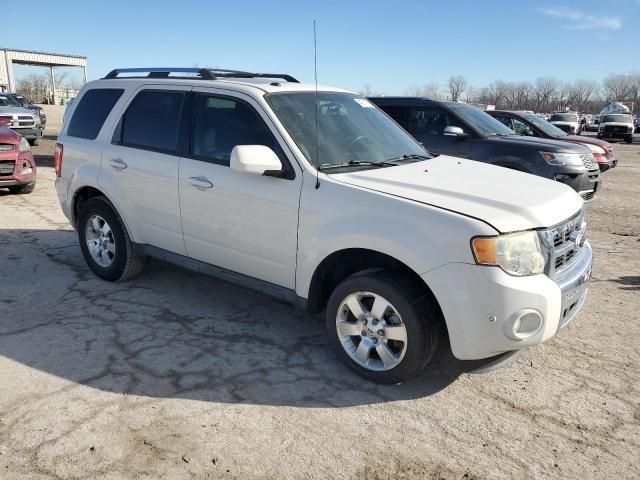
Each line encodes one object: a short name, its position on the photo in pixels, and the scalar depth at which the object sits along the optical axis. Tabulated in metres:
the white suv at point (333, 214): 3.12
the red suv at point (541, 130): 11.33
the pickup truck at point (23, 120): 16.89
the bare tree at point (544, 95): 97.81
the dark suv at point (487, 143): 8.54
